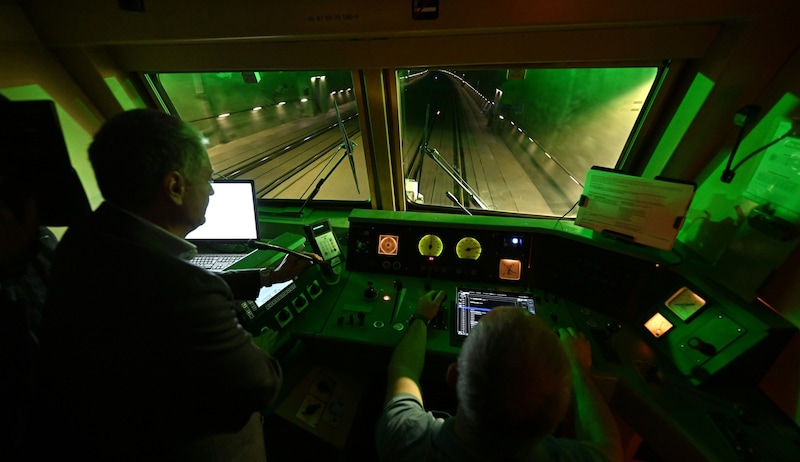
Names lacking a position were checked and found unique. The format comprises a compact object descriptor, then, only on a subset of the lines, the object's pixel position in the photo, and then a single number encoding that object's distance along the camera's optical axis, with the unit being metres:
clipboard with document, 1.31
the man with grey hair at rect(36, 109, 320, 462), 0.69
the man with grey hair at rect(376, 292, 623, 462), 0.66
